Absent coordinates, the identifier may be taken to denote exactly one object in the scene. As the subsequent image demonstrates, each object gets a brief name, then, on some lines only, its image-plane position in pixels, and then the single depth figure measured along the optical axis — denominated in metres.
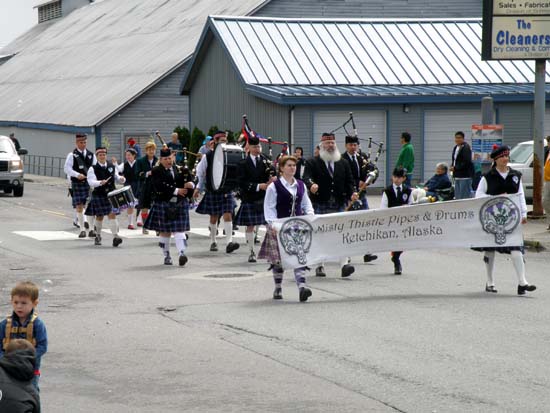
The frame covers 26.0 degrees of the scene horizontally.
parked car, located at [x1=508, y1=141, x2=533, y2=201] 27.80
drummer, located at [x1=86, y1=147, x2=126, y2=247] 21.50
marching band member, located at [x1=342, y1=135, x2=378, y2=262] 18.05
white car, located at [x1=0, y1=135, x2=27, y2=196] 36.42
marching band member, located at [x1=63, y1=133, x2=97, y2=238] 22.94
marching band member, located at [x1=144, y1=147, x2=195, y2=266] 17.78
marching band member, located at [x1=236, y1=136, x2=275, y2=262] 18.80
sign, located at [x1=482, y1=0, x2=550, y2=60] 24.34
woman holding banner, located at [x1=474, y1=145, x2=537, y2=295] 14.32
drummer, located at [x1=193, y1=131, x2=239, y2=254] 20.39
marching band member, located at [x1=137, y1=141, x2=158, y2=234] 24.02
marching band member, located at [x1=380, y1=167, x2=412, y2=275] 16.77
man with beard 17.08
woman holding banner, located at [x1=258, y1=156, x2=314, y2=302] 14.20
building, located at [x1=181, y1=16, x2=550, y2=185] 36.28
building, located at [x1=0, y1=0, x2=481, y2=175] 49.62
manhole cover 16.50
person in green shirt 29.28
